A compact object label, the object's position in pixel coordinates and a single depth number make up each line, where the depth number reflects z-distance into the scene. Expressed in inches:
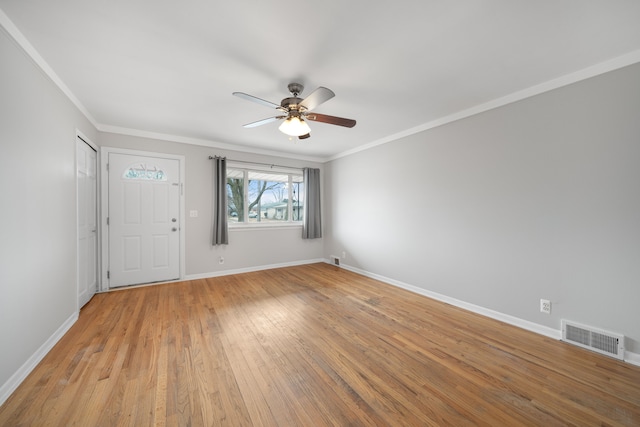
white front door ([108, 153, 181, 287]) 145.5
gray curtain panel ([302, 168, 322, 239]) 213.6
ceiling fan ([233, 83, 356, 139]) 91.0
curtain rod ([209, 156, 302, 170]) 182.4
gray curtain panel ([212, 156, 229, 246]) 173.2
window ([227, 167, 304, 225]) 189.2
